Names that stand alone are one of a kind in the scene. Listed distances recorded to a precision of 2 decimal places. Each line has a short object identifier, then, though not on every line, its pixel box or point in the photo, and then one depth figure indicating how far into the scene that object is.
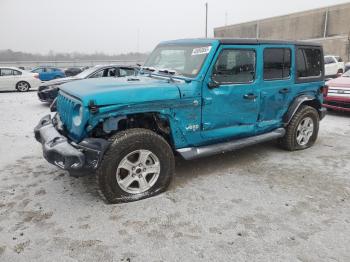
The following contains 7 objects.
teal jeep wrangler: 3.42
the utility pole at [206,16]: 45.20
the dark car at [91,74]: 9.74
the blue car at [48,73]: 19.10
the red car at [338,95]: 8.40
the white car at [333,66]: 19.27
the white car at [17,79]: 14.87
